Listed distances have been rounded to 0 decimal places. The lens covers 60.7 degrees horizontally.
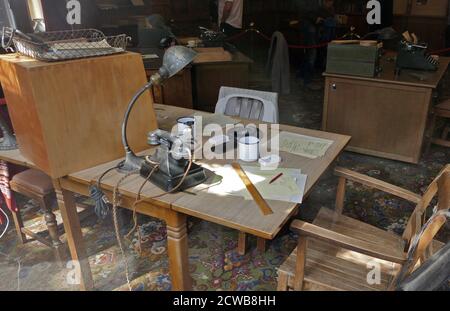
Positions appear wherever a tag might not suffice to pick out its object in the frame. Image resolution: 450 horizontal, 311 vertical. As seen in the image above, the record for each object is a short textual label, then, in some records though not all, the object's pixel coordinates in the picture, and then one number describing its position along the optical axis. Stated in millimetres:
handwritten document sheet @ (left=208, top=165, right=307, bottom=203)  1464
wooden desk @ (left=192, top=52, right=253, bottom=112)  3729
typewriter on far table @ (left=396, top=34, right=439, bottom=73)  3291
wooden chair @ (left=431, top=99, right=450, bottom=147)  3262
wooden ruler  1376
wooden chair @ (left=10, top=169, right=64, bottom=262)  2037
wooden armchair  1245
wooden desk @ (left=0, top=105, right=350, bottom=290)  1329
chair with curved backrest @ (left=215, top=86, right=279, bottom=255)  2332
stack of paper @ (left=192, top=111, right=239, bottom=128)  2236
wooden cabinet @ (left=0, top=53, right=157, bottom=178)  1483
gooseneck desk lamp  1520
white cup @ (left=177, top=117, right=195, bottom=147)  1821
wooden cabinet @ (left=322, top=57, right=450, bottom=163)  3121
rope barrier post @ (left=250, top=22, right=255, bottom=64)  6907
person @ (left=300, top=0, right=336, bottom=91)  5848
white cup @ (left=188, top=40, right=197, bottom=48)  4192
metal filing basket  1532
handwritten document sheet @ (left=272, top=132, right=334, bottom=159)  1814
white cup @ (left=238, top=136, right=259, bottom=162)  1723
